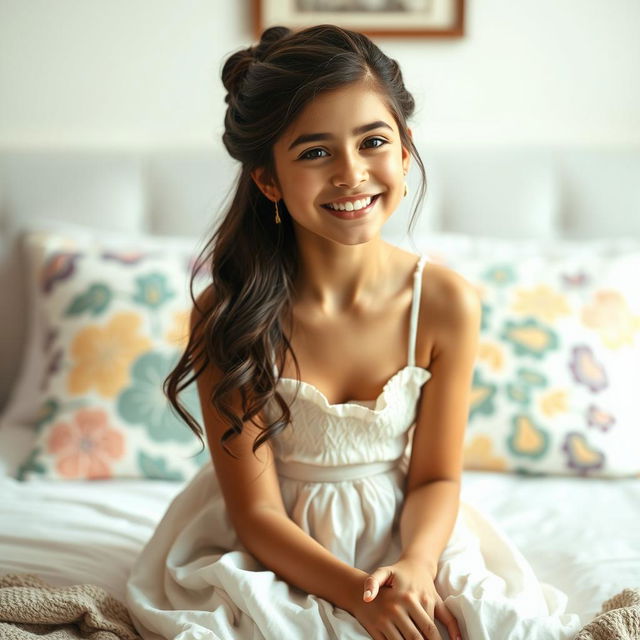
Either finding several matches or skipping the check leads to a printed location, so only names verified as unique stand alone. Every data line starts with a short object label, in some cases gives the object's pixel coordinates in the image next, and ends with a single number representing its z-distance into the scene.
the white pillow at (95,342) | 1.73
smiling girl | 1.13
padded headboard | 2.12
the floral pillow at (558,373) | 1.72
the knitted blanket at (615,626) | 1.00
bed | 1.48
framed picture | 2.17
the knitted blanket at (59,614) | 1.10
